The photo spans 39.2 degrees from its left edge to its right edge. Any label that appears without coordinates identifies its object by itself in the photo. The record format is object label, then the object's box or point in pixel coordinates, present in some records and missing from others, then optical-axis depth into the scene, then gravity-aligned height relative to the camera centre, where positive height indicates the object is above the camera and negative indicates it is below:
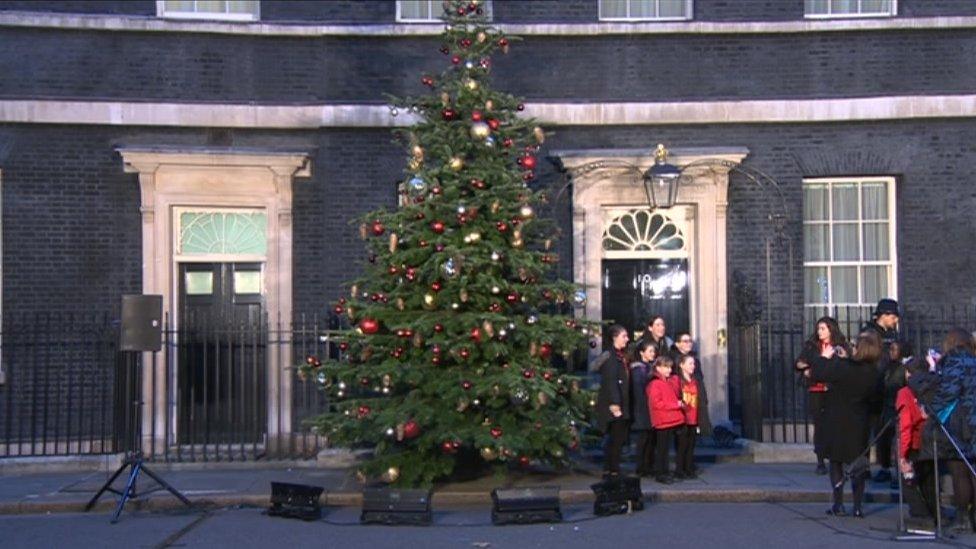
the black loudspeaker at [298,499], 12.36 -1.62
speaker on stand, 12.82 -0.21
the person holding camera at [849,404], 11.91 -0.75
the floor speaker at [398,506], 12.04 -1.64
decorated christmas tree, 13.08 +0.05
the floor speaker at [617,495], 12.24 -1.59
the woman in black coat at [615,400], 13.72 -0.81
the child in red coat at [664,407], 13.95 -0.90
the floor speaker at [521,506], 11.95 -1.63
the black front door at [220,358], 16.38 -0.46
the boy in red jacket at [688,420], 14.09 -1.04
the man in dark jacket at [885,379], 13.34 -0.58
